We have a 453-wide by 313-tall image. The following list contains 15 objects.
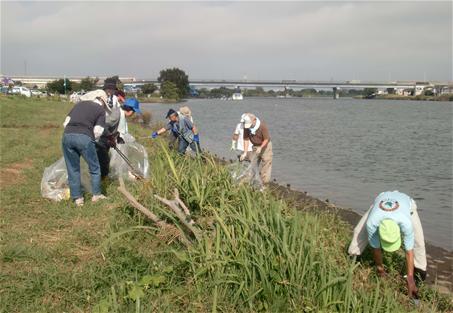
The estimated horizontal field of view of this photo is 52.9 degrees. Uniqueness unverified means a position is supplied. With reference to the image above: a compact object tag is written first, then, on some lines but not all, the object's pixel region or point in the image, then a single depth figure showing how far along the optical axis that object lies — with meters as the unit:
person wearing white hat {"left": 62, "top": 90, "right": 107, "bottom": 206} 6.30
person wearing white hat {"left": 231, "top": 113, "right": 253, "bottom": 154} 8.70
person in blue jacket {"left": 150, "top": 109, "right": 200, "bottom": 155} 9.70
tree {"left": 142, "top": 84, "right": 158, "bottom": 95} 108.64
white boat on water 126.12
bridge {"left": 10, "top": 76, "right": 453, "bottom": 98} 104.31
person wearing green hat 4.44
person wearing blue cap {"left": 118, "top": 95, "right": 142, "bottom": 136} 7.84
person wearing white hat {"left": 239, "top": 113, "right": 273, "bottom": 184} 8.55
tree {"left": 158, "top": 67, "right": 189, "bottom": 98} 106.38
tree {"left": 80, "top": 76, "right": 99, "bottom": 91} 81.31
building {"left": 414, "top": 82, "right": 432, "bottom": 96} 113.69
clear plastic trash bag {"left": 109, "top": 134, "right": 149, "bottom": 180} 7.74
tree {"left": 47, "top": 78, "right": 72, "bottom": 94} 82.45
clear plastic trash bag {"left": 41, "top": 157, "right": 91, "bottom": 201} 6.71
